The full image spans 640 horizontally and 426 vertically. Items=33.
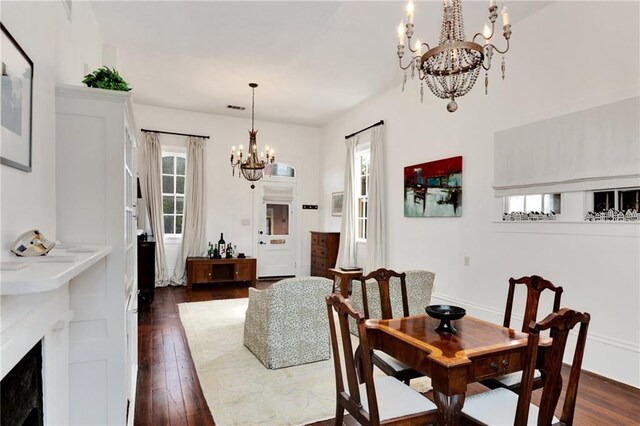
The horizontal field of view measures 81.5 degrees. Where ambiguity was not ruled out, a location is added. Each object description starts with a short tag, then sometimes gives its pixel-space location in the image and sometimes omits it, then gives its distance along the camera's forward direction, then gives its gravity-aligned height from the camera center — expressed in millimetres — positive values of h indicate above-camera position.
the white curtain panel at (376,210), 6070 +84
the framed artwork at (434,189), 4828 +376
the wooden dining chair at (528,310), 2143 -644
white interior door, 8219 -376
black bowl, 2117 -571
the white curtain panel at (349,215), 6902 -3
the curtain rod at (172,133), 7117 +1589
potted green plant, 2164 +782
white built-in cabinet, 2029 -95
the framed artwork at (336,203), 7746 +249
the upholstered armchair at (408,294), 3857 -831
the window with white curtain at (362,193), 6953 +420
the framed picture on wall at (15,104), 1371 +432
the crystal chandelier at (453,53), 2191 +1019
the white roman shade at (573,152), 3102 +610
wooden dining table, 1706 -680
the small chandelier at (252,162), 5840 +850
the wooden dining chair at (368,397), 1689 -943
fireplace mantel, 1065 -413
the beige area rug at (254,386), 2559 -1381
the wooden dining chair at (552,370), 1484 -638
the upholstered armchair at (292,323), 3277 -986
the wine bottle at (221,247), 7367 -672
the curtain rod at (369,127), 6261 +1554
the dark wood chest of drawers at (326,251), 7504 -737
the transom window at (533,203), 3688 +135
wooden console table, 6902 -1089
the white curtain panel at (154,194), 6996 +363
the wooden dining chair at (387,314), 2336 -741
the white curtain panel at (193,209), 7266 +95
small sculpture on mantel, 1456 -130
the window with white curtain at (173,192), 7449 +437
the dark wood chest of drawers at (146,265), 5203 -732
